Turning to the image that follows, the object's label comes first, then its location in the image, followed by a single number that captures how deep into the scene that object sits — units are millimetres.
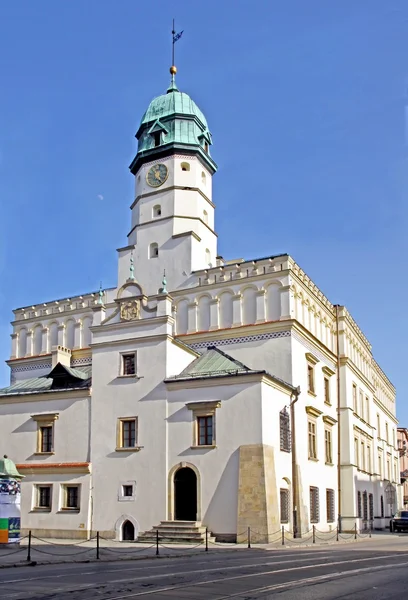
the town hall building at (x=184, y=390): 33062
